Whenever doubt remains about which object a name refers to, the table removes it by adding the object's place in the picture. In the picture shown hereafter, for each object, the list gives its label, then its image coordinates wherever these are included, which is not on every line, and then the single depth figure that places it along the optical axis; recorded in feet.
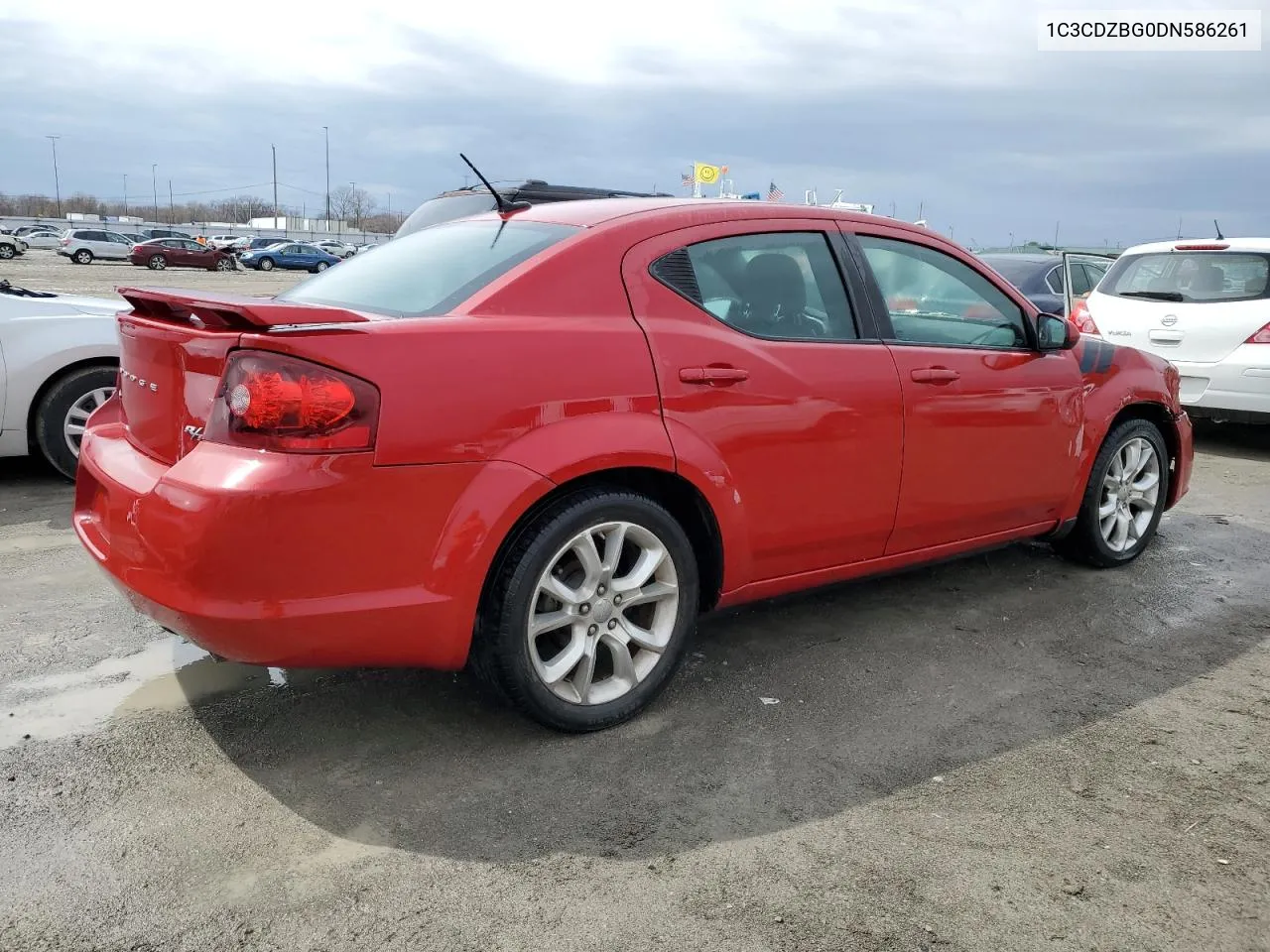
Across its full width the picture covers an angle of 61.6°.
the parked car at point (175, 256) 140.26
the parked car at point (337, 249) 178.59
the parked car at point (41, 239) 195.42
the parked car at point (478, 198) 27.58
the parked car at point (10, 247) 148.56
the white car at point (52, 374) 19.58
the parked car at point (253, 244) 176.30
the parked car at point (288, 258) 159.12
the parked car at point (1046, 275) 33.55
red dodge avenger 8.76
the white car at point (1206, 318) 25.70
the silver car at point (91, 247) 148.66
